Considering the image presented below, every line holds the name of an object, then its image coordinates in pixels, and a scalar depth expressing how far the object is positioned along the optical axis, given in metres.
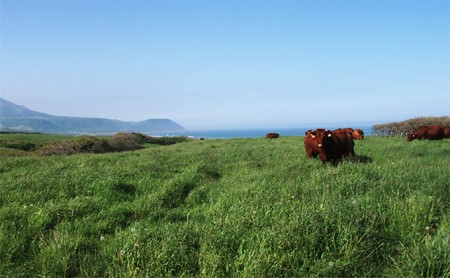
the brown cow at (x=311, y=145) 14.15
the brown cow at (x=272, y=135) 49.01
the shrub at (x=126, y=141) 47.40
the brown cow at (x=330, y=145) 13.24
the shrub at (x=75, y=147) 31.97
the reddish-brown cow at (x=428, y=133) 28.16
